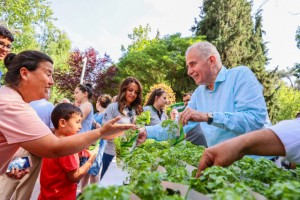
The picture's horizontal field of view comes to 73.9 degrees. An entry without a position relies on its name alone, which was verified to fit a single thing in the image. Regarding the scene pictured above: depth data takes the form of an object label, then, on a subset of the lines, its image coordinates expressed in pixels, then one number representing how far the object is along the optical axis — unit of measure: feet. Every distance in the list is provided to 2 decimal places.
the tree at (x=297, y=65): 60.86
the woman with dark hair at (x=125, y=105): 9.85
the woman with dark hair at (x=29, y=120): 3.91
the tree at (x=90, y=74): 56.21
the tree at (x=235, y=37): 61.93
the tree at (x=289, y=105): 85.91
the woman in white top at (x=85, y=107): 11.58
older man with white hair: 4.81
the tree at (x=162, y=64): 53.45
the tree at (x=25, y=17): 46.30
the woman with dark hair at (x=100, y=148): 9.51
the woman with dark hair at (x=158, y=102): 11.64
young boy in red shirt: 5.52
